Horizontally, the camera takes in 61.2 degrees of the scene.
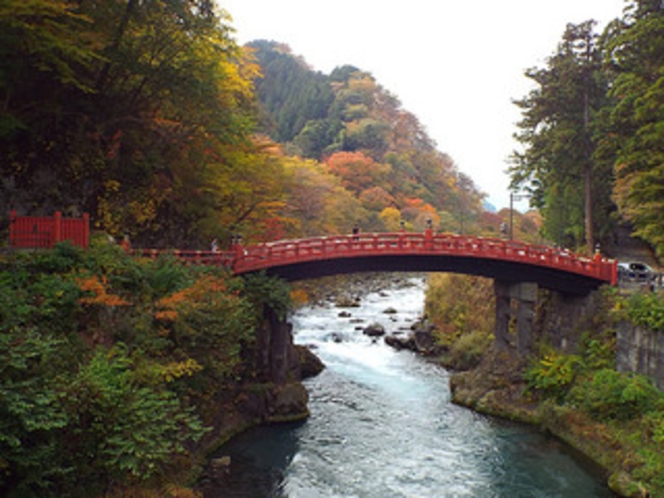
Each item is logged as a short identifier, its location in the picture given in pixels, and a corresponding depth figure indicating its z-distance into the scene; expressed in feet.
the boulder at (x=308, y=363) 101.71
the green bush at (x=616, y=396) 66.18
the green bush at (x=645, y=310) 69.36
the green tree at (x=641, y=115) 76.95
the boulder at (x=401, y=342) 124.57
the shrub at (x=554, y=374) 80.12
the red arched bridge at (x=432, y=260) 80.18
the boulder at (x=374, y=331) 134.21
